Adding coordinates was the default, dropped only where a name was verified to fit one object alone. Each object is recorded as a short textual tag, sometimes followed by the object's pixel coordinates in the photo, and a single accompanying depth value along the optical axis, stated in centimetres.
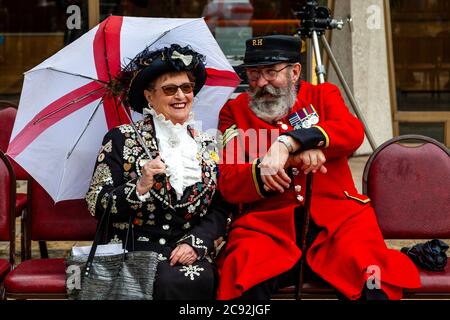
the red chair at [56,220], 877
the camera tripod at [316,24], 1262
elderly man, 757
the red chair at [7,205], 842
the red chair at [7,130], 1042
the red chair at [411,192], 864
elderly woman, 755
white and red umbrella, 778
